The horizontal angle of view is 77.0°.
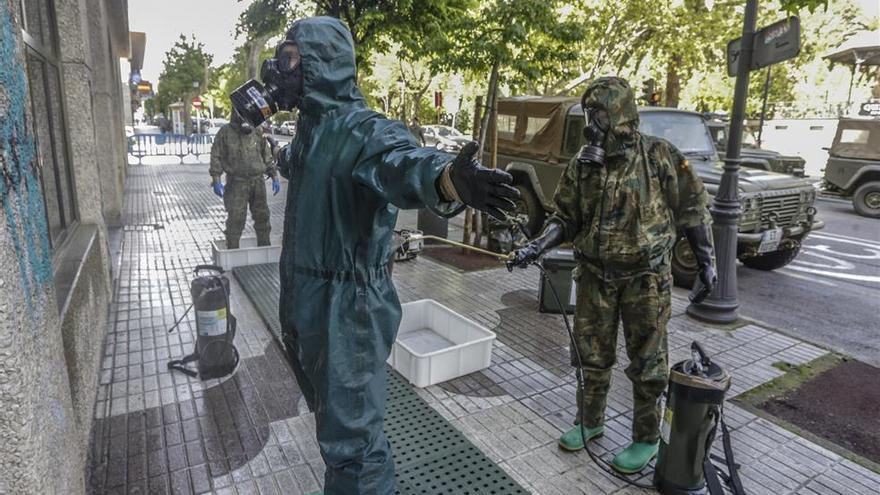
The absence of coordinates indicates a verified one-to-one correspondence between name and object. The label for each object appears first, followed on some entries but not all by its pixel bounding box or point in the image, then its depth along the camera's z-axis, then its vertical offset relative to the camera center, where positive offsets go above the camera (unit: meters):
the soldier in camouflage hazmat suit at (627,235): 2.91 -0.51
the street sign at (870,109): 15.06 +0.98
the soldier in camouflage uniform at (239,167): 6.50 -0.41
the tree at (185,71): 44.28 +4.87
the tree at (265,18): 8.50 +1.75
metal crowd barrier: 23.73 -0.64
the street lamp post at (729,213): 5.24 -0.68
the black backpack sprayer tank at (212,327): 3.96 -1.39
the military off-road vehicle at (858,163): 12.86 -0.44
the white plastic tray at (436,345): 4.02 -1.64
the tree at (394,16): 7.59 +1.64
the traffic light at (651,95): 9.84 +0.80
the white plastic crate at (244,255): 6.70 -1.50
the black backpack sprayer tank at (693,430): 2.68 -1.42
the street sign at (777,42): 4.60 +0.86
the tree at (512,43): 6.71 +1.19
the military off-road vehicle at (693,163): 6.86 -0.45
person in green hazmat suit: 1.92 -0.43
